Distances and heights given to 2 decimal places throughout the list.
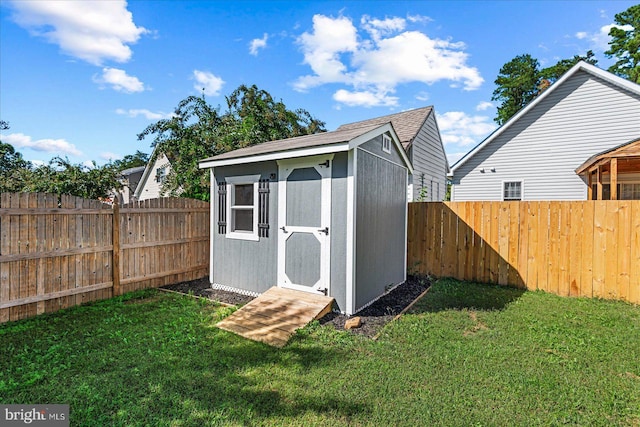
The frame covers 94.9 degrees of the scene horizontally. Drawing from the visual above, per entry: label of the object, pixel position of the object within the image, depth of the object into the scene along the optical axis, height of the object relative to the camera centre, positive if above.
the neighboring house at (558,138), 9.28 +2.54
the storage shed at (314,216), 4.46 -0.11
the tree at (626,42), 19.41 +11.64
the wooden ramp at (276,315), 3.78 -1.53
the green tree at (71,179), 7.84 +0.78
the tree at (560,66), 24.45 +12.38
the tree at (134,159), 44.31 +7.74
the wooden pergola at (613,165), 7.17 +1.35
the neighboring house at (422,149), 12.51 +2.86
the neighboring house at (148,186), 20.19 +1.63
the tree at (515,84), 25.30 +11.06
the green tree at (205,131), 8.90 +2.57
